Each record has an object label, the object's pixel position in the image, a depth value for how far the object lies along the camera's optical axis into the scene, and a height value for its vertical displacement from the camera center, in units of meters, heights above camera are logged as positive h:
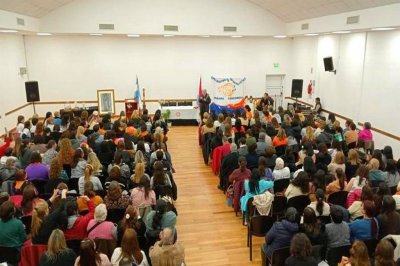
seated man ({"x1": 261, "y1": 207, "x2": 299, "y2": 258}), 4.32 -1.98
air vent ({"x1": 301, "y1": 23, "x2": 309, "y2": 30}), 13.32 +1.61
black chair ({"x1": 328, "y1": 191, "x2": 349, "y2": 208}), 5.64 -2.05
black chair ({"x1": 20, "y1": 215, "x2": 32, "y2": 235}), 4.93 -2.10
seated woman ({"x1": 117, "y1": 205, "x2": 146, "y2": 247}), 4.30 -1.90
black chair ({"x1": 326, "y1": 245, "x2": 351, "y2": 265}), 4.17 -2.18
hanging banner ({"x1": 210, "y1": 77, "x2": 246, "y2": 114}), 14.80 -1.05
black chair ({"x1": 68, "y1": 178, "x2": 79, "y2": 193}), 6.32 -2.04
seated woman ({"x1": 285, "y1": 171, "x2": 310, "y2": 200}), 5.57 -1.85
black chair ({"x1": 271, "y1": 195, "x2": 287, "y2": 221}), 5.74 -2.24
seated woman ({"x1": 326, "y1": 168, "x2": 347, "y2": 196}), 5.75 -1.87
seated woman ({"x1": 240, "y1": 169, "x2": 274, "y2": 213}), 6.01 -1.96
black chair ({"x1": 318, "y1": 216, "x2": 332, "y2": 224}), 4.77 -2.02
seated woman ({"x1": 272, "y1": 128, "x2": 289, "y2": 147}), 8.30 -1.66
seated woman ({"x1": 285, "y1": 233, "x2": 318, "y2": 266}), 3.63 -1.87
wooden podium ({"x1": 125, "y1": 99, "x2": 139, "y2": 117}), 14.34 -1.53
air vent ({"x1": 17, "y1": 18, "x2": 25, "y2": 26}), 11.47 +1.58
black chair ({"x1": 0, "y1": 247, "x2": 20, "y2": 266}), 4.17 -2.18
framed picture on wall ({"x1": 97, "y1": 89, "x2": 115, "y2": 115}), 15.21 -1.37
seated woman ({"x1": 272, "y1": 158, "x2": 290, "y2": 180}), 6.36 -1.84
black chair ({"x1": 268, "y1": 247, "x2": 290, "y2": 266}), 4.16 -2.20
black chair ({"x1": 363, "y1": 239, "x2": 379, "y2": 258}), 4.21 -2.08
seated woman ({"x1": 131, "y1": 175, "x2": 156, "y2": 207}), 5.31 -1.89
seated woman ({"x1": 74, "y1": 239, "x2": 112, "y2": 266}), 3.47 -1.81
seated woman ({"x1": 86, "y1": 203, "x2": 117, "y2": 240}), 4.34 -1.94
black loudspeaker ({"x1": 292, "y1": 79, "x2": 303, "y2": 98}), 14.73 -0.80
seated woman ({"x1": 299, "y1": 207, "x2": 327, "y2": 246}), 4.24 -1.91
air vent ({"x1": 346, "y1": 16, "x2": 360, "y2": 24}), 9.94 +1.40
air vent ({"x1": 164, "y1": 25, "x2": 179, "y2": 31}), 14.60 +1.73
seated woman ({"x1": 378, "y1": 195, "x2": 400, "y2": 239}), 4.39 -1.86
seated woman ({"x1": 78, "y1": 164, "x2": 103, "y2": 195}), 5.81 -1.83
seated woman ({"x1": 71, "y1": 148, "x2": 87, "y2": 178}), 6.44 -1.75
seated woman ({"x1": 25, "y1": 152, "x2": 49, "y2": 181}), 6.29 -1.78
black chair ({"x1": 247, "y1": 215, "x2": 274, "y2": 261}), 5.21 -2.29
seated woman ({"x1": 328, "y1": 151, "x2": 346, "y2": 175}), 6.41 -1.72
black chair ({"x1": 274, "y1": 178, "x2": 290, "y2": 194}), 6.27 -2.05
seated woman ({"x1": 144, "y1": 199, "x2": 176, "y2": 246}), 4.50 -1.94
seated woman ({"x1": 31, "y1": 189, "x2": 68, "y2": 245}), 4.25 -1.85
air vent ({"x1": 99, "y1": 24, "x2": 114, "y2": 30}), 14.21 +1.71
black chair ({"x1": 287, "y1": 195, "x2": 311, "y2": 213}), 5.54 -2.08
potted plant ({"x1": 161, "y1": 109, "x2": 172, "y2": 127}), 14.24 -1.85
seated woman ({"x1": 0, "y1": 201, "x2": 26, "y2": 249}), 4.32 -1.93
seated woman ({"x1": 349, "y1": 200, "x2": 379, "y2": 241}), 4.41 -1.95
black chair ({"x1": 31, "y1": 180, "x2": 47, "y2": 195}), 6.25 -2.03
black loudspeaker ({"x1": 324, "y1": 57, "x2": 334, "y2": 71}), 12.91 +0.19
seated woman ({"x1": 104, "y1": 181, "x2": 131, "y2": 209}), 5.04 -1.85
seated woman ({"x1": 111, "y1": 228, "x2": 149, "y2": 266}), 3.69 -1.93
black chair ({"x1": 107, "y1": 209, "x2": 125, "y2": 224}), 5.03 -2.06
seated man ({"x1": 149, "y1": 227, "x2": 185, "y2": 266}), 3.71 -1.92
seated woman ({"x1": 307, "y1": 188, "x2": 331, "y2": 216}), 4.72 -1.83
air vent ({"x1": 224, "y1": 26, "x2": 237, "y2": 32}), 15.09 +1.70
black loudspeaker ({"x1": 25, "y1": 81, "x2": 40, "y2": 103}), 13.25 -0.81
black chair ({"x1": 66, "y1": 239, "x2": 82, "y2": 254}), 4.26 -2.09
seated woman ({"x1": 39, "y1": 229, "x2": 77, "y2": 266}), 3.64 -1.90
